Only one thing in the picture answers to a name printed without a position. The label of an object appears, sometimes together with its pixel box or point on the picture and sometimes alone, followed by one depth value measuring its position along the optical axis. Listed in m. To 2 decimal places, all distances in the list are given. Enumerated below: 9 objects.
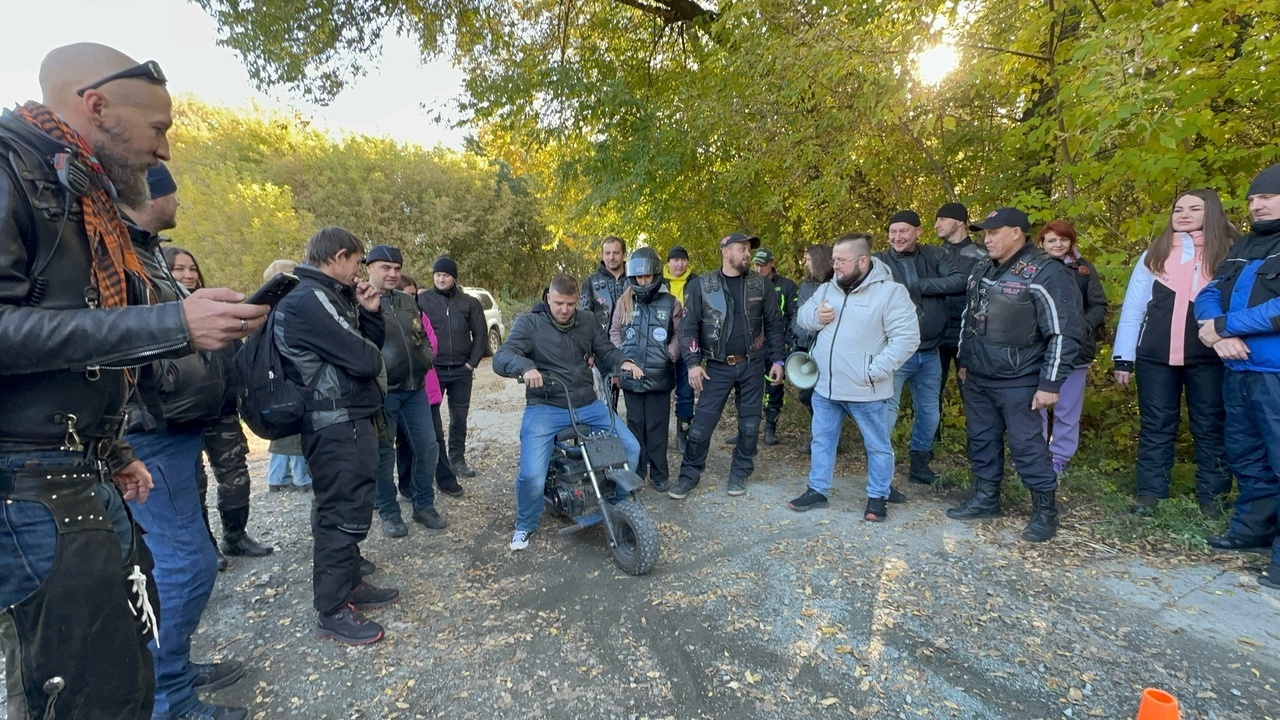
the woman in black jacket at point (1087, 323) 4.28
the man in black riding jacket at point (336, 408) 2.71
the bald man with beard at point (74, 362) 1.25
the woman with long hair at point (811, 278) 4.94
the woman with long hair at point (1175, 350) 3.65
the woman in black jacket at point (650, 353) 4.67
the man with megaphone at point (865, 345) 3.96
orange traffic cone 1.63
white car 13.62
